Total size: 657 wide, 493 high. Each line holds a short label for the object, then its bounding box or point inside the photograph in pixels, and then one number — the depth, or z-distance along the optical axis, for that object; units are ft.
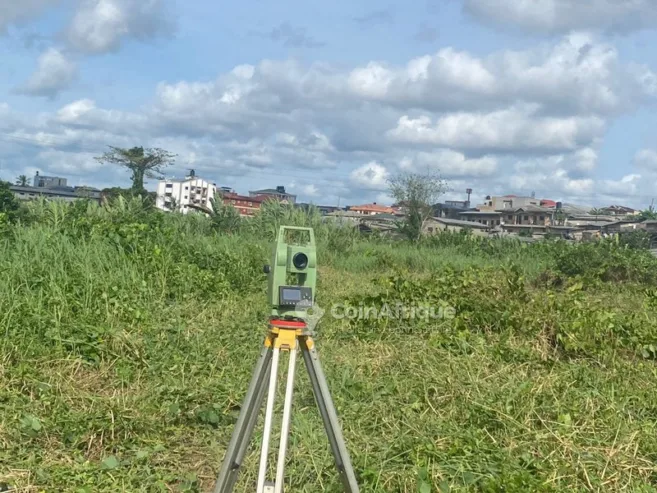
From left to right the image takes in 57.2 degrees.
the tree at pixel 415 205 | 74.38
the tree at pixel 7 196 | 53.10
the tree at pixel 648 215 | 160.45
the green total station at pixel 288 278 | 7.51
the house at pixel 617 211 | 220.06
